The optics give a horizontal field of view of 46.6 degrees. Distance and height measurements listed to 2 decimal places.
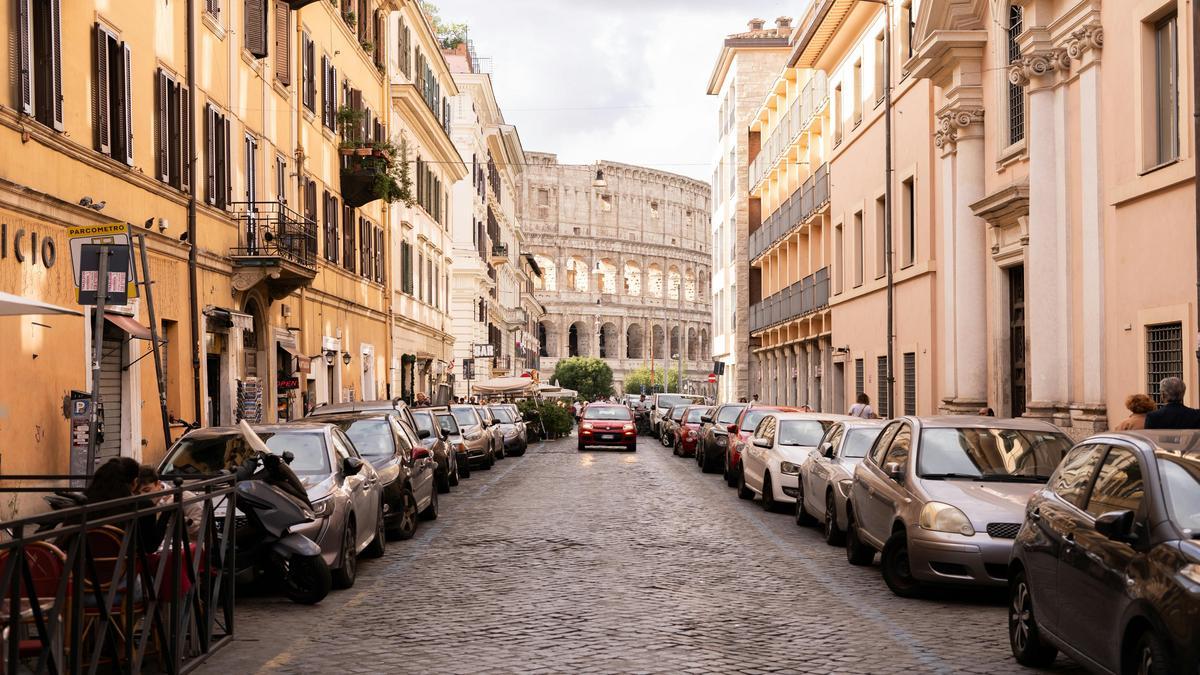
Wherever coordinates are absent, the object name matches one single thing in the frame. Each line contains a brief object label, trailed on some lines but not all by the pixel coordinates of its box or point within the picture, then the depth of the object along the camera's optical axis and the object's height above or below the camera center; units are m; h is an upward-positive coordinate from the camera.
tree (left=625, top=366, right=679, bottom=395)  126.87 -1.85
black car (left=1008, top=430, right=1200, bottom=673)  5.80 -0.97
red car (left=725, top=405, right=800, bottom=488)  23.36 -1.28
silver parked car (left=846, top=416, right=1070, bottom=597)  10.52 -1.13
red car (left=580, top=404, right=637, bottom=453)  39.41 -1.94
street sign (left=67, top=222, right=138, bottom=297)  10.30 +0.96
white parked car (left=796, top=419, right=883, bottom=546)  14.60 -1.28
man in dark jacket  12.54 -0.54
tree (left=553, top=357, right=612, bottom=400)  122.81 -1.33
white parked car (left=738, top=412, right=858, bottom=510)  18.52 -1.30
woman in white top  25.23 -0.93
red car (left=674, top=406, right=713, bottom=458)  35.78 -1.85
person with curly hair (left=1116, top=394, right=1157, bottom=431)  13.57 -0.54
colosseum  133.62 +9.05
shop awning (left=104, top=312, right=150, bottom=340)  17.30 +0.53
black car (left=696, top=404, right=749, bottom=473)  27.88 -1.59
